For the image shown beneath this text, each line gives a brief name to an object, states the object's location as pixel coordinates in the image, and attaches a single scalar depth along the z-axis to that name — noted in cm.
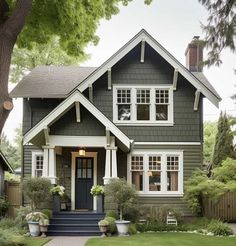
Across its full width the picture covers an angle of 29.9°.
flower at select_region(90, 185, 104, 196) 1755
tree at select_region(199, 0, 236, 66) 945
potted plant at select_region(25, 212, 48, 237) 1622
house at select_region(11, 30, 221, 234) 2016
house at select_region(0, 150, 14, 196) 2355
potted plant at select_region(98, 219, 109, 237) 1612
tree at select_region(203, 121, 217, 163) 4982
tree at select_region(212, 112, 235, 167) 2811
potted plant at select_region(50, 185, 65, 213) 1755
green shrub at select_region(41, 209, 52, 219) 1697
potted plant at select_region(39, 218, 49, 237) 1617
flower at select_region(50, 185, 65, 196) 1750
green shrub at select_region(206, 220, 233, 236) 1681
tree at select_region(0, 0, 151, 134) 995
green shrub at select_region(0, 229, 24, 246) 1307
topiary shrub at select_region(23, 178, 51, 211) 1680
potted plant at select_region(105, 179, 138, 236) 1673
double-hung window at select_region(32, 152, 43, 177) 2070
